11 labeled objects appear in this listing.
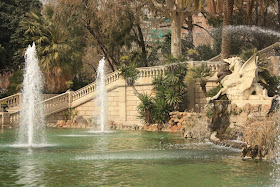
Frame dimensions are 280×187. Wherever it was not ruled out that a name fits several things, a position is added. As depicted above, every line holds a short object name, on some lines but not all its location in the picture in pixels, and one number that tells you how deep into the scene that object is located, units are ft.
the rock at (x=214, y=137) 60.11
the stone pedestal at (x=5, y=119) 98.89
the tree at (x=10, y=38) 117.60
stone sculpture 63.77
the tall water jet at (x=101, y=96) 98.17
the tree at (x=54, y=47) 110.52
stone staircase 97.33
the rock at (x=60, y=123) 102.08
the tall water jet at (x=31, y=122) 59.77
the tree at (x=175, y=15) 102.01
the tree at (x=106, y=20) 112.16
